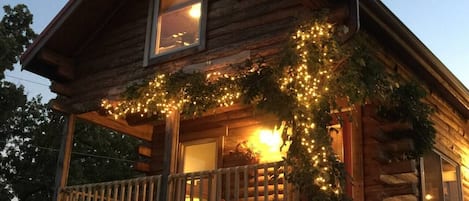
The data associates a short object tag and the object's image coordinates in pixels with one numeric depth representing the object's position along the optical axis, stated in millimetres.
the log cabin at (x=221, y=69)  7793
